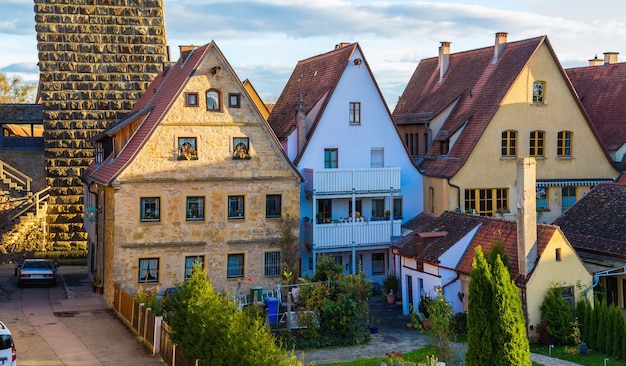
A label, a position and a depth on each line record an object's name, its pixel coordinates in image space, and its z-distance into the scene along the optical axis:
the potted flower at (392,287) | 37.22
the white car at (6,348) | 21.38
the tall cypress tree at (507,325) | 23.11
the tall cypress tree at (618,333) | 28.22
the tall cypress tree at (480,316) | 23.41
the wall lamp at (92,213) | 34.49
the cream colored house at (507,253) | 30.25
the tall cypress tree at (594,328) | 29.30
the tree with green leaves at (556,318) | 29.75
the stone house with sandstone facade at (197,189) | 34.03
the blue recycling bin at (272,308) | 30.34
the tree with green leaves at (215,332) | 17.89
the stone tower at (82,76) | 49.16
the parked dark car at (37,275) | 38.81
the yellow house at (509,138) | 40.53
